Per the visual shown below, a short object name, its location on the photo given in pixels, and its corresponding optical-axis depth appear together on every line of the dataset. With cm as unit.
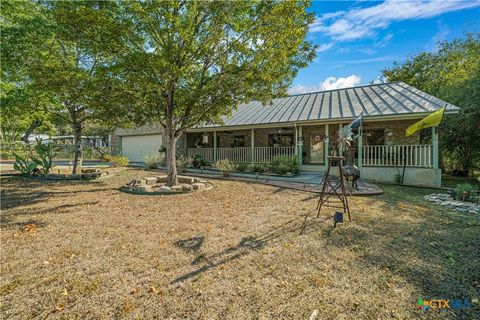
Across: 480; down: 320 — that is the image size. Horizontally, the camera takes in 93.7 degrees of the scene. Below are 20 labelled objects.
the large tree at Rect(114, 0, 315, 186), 612
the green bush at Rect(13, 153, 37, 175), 1031
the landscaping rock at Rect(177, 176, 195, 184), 931
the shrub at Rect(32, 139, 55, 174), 999
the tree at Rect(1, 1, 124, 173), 609
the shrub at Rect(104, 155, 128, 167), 1520
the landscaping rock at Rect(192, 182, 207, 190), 812
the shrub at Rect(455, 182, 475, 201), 669
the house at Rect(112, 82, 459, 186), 951
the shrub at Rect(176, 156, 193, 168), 1418
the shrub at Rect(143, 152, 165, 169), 1469
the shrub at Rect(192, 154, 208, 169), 1402
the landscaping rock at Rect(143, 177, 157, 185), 890
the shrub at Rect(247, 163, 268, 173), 1164
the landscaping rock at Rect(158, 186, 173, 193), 769
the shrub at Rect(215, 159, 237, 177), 1138
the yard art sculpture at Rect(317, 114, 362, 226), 469
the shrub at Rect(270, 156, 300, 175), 1095
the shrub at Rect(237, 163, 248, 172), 1234
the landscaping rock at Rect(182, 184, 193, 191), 799
